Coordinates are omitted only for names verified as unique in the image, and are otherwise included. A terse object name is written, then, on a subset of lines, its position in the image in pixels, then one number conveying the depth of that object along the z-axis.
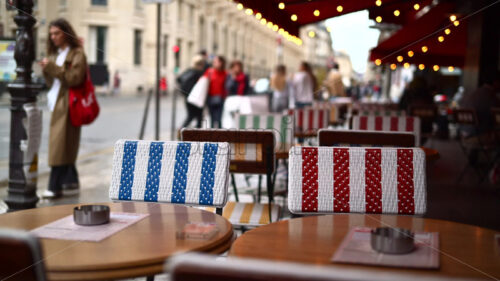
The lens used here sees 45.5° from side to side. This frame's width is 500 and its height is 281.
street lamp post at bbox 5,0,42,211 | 5.20
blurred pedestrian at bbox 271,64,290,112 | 12.75
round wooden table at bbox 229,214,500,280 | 1.85
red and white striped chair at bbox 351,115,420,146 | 5.85
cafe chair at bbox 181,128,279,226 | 4.08
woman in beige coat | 5.82
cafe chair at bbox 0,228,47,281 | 1.31
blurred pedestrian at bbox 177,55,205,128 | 10.97
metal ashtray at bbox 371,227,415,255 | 1.94
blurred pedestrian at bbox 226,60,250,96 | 12.37
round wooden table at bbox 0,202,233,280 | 1.69
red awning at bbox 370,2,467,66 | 4.98
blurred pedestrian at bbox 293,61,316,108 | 11.97
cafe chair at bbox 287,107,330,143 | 7.90
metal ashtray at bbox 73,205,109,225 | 2.21
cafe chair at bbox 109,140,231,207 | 3.12
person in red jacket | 11.29
